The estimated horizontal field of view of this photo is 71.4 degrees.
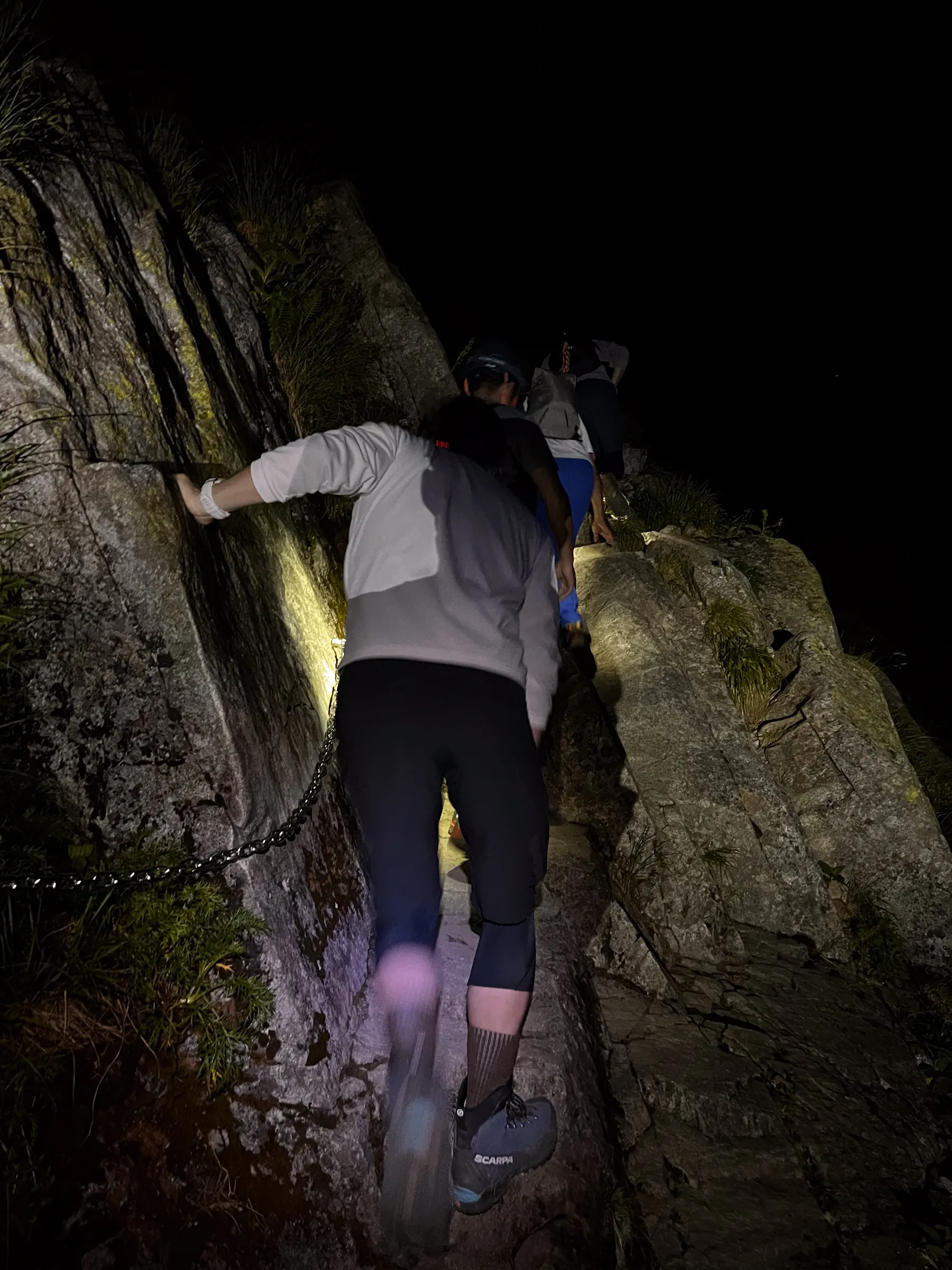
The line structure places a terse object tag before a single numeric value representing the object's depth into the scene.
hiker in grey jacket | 1.81
